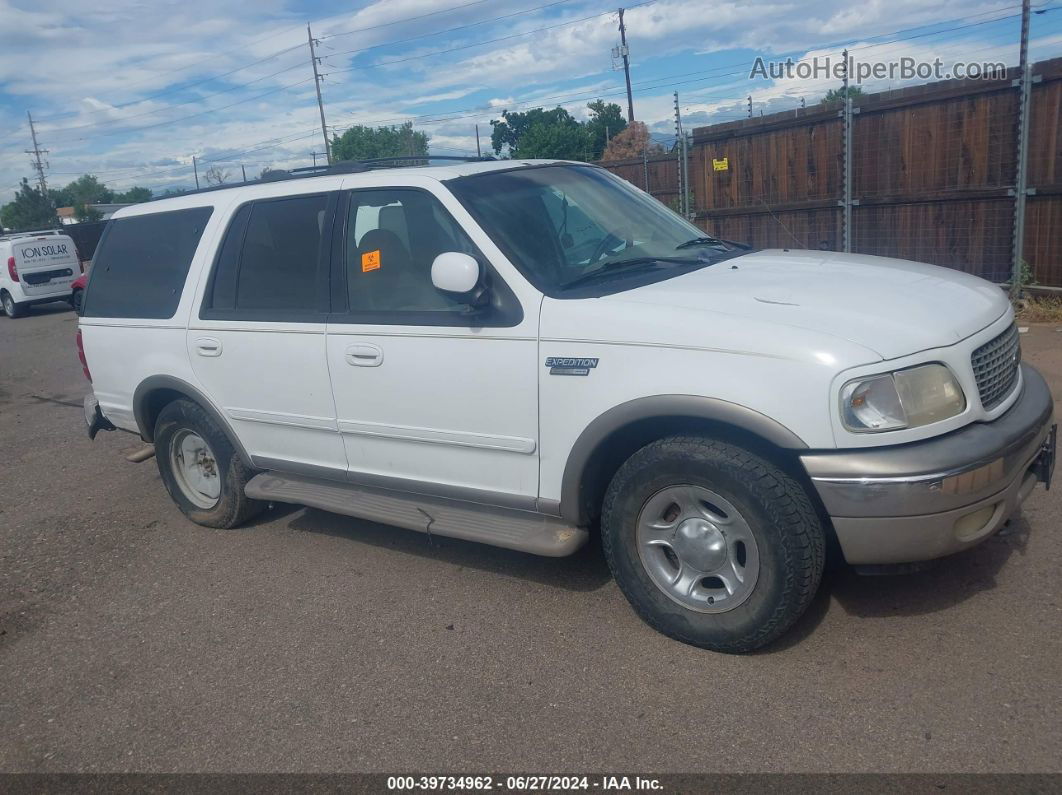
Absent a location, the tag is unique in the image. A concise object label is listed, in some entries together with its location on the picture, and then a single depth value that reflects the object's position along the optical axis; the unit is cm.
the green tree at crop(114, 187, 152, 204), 8384
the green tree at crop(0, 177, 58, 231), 6494
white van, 2184
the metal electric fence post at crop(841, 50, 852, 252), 1115
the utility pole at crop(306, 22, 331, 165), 4752
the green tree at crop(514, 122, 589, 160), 5699
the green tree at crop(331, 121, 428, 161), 5847
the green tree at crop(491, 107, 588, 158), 6265
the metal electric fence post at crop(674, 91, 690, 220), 1466
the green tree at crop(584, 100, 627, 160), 5902
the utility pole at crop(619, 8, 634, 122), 4497
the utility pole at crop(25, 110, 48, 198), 7626
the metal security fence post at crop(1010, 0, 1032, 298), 912
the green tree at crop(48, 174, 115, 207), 9604
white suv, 329
